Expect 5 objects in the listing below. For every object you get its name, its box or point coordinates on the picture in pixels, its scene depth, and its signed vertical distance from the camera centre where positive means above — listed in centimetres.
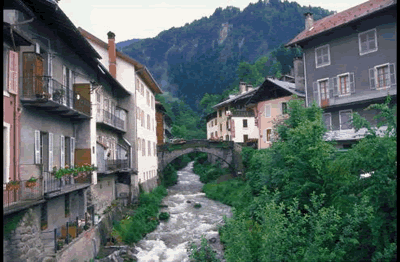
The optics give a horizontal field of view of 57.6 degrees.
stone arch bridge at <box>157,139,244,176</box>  4084 +6
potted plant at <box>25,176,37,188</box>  1150 -88
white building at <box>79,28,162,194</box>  2806 +461
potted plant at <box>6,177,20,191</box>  1062 -87
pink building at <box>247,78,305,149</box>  3125 +408
